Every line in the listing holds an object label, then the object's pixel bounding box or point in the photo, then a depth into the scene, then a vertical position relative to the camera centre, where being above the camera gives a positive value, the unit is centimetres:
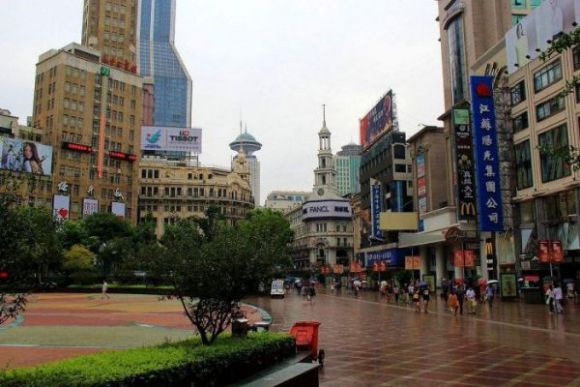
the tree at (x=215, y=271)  948 +8
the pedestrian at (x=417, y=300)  2934 -140
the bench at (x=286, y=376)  786 -155
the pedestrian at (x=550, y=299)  2630 -126
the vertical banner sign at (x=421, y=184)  5931 +988
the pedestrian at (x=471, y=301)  2759 -139
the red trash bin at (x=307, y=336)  1150 -131
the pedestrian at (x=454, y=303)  2667 -143
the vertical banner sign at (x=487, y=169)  4116 +794
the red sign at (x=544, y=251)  3331 +136
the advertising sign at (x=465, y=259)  3953 +109
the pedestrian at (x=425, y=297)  2897 -124
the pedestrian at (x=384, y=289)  4363 -118
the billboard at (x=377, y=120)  7544 +2282
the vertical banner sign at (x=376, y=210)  7031 +846
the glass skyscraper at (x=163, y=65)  19112 +7483
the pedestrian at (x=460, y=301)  2795 -141
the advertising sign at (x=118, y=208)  9490 +1185
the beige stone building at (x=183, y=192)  11188 +1749
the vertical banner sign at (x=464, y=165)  4450 +889
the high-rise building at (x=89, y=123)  9144 +2692
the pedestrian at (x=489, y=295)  3108 -123
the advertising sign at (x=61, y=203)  8631 +1168
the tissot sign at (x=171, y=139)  9875 +2480
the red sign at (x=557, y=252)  3308 +128
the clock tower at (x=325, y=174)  11881 +2187
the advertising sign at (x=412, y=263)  5056 +104
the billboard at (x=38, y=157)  7731 +1746
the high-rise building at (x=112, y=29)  10456 +4812
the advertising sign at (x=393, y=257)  6412 +213
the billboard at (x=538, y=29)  3641 +1750
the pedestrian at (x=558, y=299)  2578 -126
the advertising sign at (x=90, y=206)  9077 +1187
